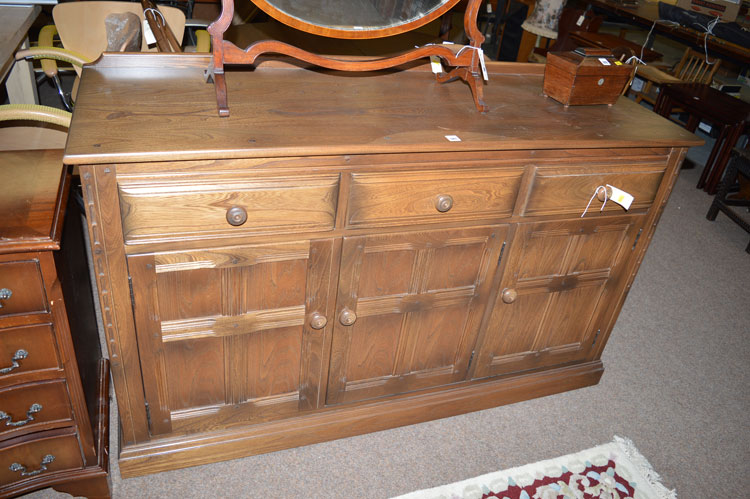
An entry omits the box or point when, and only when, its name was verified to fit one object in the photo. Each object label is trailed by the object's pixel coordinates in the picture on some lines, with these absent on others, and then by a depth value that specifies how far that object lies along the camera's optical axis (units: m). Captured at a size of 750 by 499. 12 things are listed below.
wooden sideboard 1.31
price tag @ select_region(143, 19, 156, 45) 1.68
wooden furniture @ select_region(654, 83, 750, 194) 3.63
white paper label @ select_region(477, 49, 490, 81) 1.66
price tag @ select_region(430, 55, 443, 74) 1.81
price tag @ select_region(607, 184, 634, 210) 1.64
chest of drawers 1.22
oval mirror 1.44
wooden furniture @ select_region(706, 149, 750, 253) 3.25
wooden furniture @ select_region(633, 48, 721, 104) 4.45
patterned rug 1.75
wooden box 1.73
